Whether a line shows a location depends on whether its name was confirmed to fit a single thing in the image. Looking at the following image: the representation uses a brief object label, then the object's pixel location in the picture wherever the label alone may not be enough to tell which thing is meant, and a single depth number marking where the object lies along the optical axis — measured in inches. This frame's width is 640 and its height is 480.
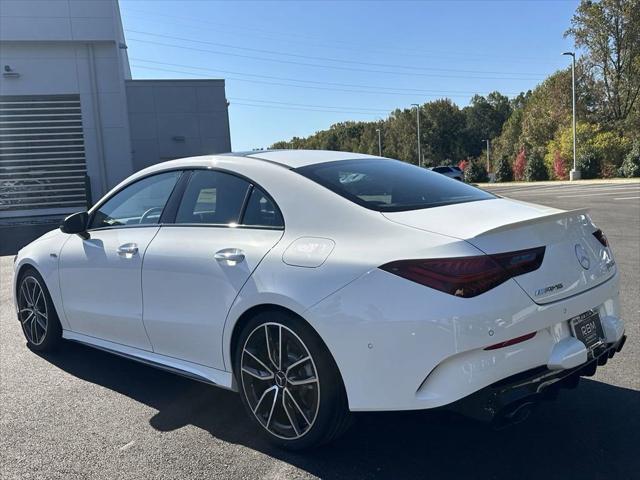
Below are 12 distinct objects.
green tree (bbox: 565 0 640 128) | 1539.1
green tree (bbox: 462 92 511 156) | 3311.5
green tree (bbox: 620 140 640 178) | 1370.6
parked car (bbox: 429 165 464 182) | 1576.0
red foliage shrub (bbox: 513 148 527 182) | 1809.8
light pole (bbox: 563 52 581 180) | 1450.5
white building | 782.5
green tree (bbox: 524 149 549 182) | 1685.5
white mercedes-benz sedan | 101.9
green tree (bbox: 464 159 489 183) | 1881.2
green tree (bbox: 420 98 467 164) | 3120.1
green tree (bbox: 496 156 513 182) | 1833.2
